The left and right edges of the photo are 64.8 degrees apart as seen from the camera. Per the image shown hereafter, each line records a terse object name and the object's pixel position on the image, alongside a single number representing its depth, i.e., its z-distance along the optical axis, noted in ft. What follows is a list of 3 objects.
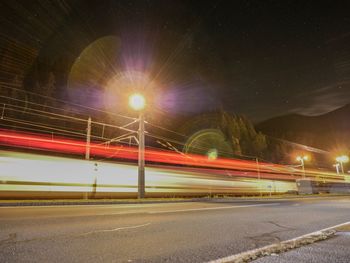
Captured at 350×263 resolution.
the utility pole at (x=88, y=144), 63.36
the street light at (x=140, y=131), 56.24
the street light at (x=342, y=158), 180.93
